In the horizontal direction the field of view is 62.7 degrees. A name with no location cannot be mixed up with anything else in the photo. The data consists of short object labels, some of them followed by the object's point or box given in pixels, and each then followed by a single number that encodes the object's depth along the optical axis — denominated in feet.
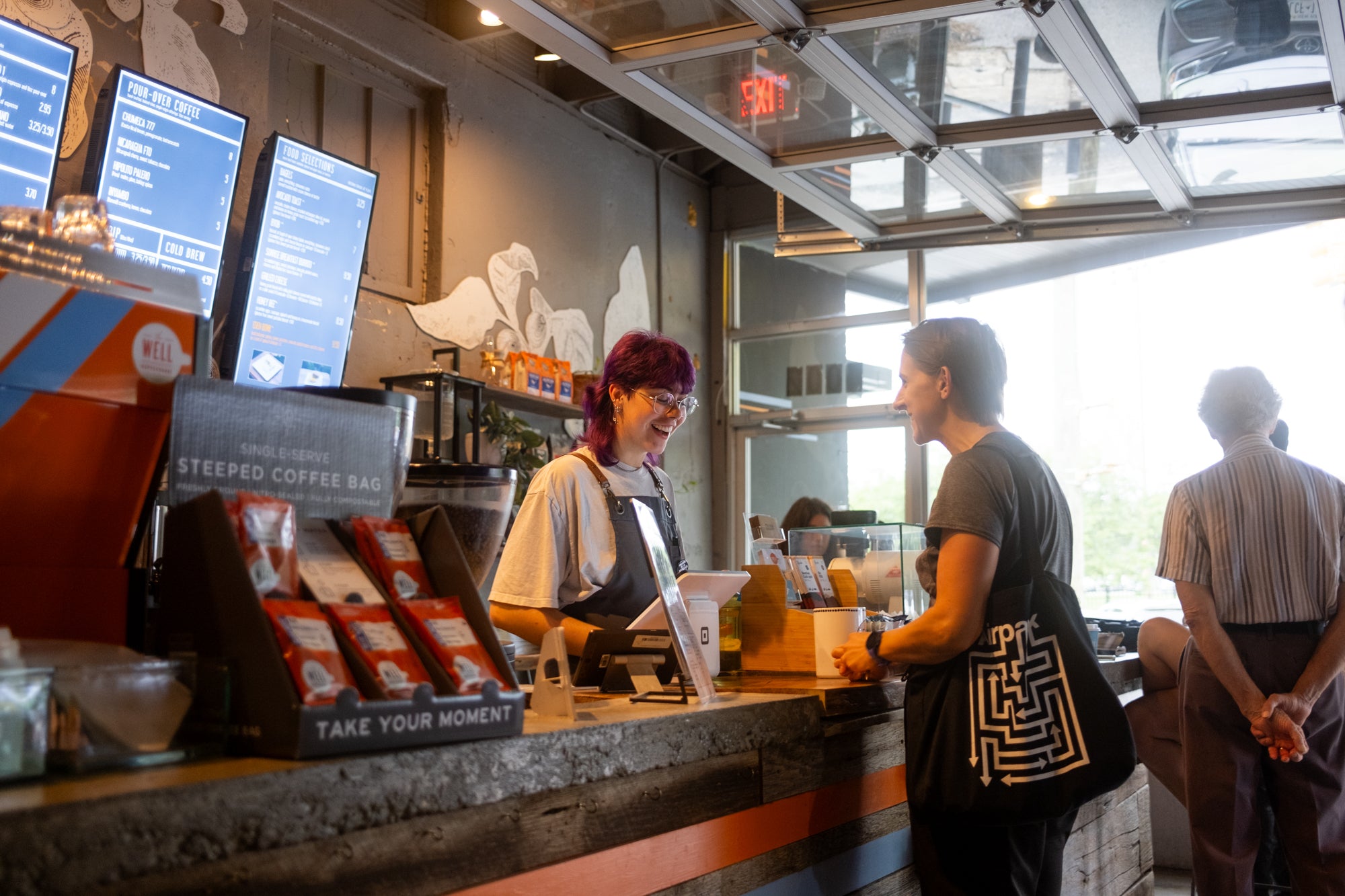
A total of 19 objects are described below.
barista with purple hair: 7.54
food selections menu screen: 12.73
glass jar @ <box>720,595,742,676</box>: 7.25
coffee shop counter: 2.63
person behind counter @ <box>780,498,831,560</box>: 17.84
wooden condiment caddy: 7.11
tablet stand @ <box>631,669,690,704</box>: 5.16
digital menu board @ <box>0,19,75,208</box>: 10.09
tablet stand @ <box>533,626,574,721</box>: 4.54
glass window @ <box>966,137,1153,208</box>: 14.29
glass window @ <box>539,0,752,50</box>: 11.08
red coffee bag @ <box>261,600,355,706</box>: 3.16
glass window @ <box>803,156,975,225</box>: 15.24
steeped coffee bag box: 3.53
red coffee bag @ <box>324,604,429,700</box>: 3.37
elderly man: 8.84
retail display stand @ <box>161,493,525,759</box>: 3.13
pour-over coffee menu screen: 11.00
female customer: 5.72
